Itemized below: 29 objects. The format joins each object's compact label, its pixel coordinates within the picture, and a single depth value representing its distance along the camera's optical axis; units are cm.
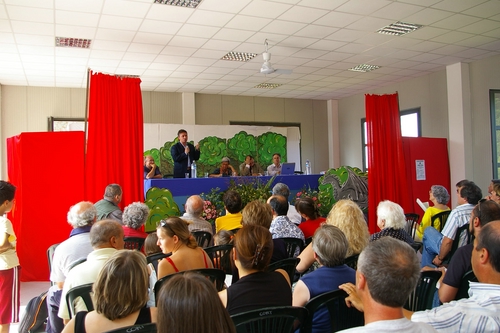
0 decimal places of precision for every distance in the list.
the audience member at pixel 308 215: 365
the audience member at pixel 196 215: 394
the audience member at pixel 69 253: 260
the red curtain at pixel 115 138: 485
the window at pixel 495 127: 784
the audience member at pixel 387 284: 127
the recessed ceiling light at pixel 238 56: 719
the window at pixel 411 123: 948
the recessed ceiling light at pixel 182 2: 493
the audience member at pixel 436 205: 407
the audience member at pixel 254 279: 185
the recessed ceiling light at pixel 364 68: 831
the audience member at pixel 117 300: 151
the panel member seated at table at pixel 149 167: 704
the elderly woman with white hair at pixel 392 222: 319
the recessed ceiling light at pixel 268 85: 970
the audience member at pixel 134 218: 354
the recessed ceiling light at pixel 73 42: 614
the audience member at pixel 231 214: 395
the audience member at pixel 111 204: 413
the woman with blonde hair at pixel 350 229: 278
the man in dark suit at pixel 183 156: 696
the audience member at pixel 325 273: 188
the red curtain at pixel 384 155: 672
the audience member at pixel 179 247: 255
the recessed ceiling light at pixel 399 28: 603
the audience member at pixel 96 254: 214
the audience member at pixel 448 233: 331
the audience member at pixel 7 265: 296
